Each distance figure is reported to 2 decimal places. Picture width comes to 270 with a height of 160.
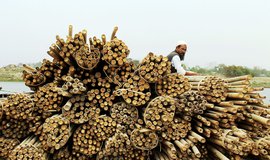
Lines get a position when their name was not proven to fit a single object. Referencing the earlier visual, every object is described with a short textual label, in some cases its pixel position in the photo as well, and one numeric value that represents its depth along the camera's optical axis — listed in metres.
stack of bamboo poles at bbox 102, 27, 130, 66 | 5.51
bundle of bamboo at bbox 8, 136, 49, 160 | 5.29
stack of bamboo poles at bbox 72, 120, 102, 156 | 5.46
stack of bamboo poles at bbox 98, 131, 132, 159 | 5.30
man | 6.84
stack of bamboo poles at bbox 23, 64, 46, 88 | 6.03
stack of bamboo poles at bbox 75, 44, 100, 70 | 5.52
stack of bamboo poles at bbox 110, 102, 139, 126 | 5.52
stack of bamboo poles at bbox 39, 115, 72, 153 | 5.21
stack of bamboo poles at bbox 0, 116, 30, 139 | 5.86
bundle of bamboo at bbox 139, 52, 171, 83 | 5.54
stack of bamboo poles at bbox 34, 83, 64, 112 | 5.68
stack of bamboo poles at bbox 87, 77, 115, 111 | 5.57
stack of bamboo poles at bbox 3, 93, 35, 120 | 5.61
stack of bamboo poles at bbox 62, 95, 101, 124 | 5.36
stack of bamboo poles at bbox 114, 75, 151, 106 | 5.44
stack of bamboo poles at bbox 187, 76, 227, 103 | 5.90
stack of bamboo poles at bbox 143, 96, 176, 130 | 5.28
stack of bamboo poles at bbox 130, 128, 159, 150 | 5.32
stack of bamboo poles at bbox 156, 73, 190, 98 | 5.73
